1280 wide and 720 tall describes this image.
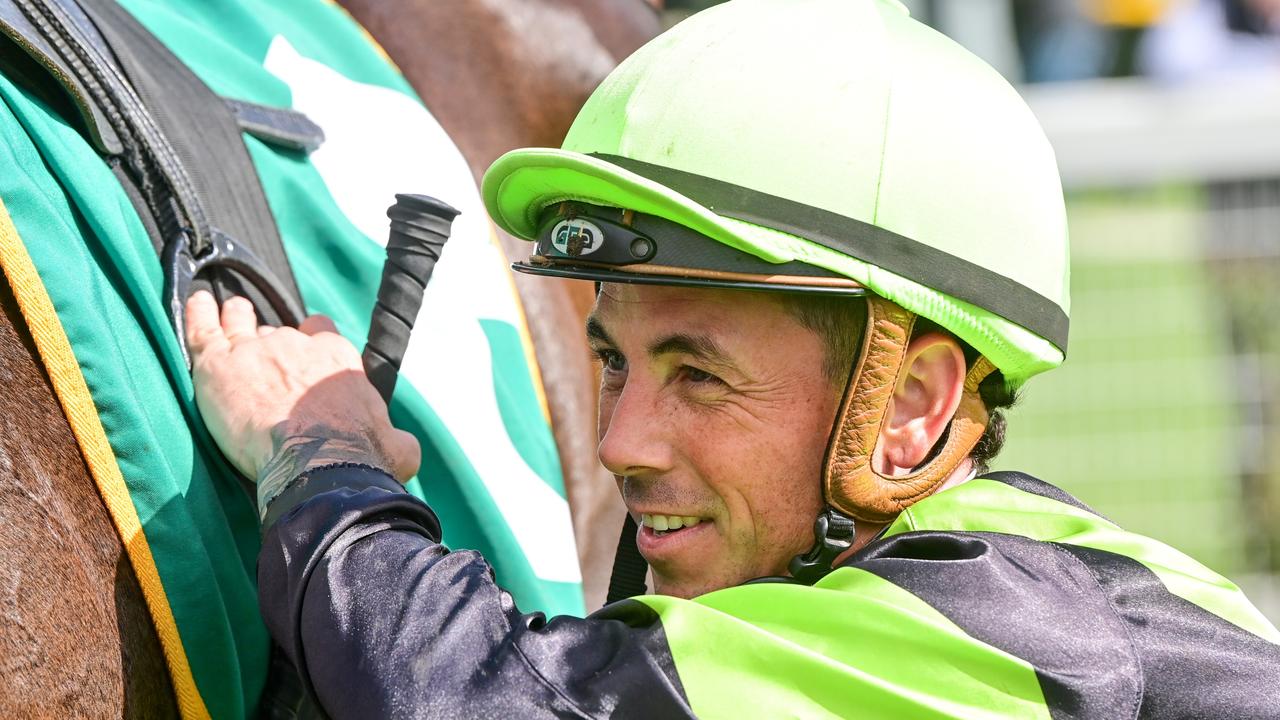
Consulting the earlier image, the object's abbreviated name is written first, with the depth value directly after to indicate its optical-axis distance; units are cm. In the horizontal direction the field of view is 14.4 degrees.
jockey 216
